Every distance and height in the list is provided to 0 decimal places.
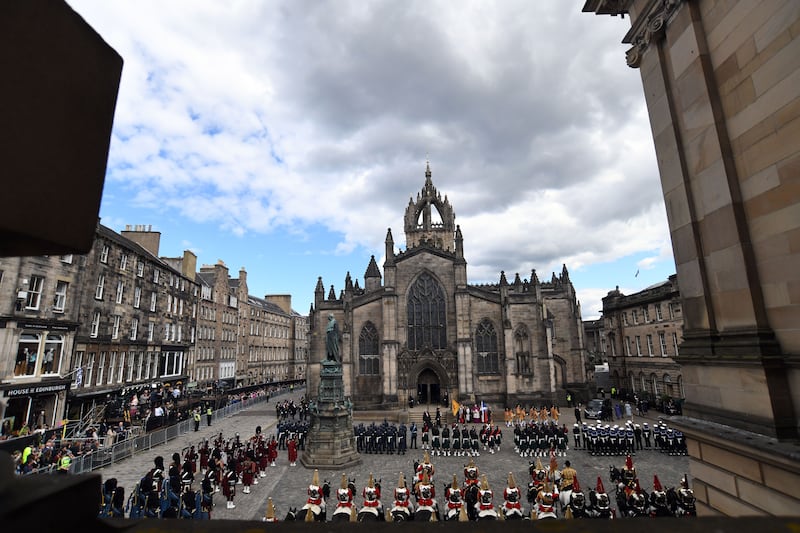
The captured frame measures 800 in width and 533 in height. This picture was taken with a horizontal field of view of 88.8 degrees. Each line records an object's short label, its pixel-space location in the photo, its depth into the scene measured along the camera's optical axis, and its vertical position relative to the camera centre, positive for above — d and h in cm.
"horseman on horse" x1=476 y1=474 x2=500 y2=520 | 970 -365
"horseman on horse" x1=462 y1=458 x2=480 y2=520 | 1186 -405
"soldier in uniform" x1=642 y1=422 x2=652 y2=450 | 2139 -451
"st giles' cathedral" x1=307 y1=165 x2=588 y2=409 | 3316 +114
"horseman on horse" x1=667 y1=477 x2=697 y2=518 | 1051 -392
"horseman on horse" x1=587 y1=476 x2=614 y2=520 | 1049 -403
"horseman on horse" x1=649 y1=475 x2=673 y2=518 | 1029 -393
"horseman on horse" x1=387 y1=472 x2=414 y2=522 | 1039 -386
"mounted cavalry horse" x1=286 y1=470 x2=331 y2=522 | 1034 -381
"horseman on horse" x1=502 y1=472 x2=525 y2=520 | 1006 -373
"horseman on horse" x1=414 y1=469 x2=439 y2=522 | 1063 -389
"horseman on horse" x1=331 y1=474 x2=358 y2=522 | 1054 -383
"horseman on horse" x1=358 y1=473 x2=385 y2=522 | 1048 -387
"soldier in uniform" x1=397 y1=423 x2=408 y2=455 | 2139 -459
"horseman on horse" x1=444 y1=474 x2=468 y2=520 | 1008 -370
